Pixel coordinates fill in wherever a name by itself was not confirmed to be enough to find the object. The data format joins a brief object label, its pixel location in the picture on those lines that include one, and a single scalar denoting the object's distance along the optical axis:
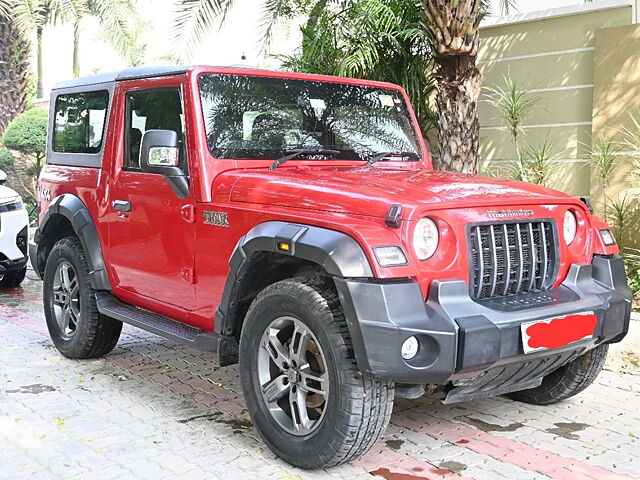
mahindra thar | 3.34
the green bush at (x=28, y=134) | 15.68
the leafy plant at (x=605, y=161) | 7.86
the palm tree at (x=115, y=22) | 15.55
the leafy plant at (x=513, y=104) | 8.31
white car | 8.34
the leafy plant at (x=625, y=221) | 7.96
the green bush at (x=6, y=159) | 17.41
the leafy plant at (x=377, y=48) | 8.60
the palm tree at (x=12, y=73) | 16.30
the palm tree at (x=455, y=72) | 7.75
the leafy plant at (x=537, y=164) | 8.08
